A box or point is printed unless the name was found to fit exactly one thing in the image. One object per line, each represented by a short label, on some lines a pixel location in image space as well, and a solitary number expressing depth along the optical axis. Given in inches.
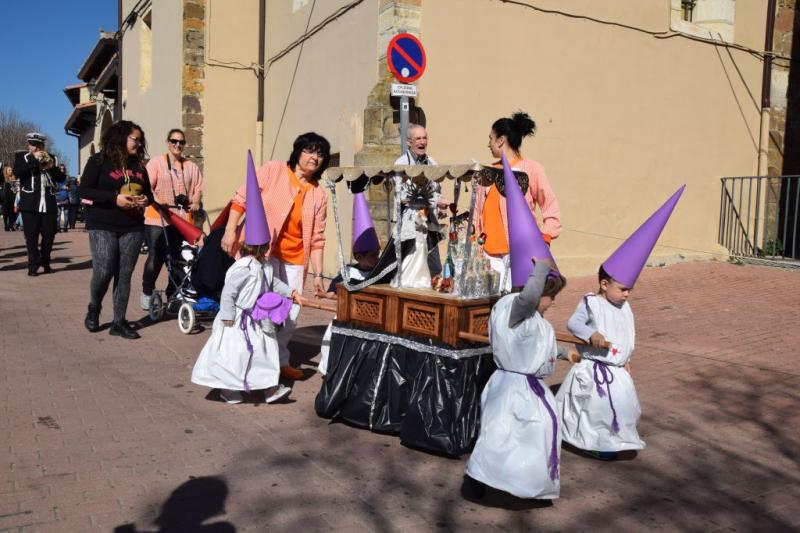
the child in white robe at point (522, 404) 138.6
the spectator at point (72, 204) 1013.2
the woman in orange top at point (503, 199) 216.4
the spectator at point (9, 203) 843.7
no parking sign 331.9
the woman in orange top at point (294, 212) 224.4
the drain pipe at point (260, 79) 596.4
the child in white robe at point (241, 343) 201.8
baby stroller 291.4
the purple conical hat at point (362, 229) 220.7
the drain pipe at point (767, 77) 527.5
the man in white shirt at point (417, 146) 234.8
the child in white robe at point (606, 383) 168.7
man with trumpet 439.8
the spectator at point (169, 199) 332.2
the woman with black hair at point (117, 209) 279.9
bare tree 2144.4
